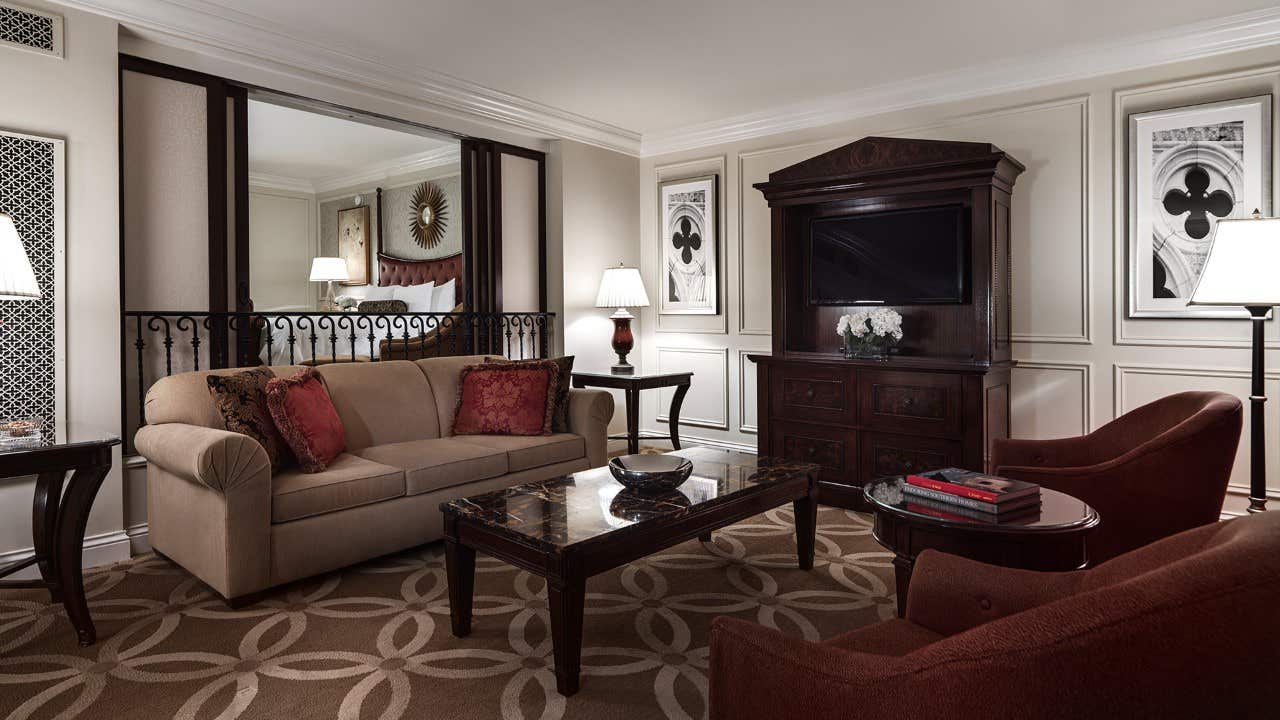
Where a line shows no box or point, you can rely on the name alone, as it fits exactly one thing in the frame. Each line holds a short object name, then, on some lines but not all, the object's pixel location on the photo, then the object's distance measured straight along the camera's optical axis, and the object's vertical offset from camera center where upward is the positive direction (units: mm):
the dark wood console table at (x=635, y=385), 4715 -213
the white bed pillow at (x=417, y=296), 4439 +346
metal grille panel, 2775 +231
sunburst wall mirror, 4539 +853
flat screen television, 4008 +523
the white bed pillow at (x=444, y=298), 4582 +343
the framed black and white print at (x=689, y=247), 5354 +764
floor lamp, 2570 +277
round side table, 1787 -459
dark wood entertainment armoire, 3678 -18
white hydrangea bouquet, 3977 +96
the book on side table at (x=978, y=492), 1896 -374
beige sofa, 2535 -484
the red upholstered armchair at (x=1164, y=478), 2301 -420
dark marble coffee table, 1972 -510
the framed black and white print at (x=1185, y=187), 3428 +760
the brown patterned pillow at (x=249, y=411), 2777 -209
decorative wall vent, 2777 +1233
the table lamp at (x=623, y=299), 5105 +368
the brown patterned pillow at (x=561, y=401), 3873 -254
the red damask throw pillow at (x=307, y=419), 2885 -259
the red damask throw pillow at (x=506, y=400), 3723 -239
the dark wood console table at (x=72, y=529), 2258 -537
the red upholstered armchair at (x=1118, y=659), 792 -346
